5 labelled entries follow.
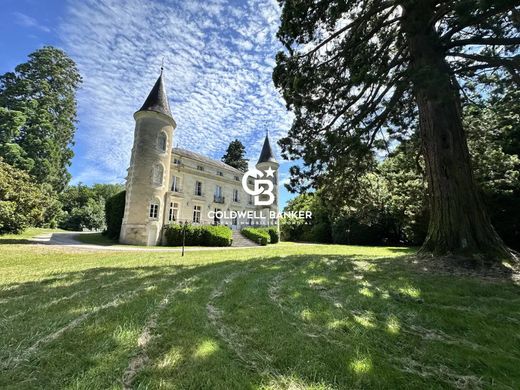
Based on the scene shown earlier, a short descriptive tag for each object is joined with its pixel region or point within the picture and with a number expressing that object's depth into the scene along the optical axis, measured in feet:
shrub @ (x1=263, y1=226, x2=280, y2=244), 88.74
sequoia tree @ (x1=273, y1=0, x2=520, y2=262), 20.01
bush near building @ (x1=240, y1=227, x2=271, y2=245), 80.18
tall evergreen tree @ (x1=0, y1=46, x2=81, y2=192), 74.01
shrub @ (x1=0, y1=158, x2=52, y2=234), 47.52
